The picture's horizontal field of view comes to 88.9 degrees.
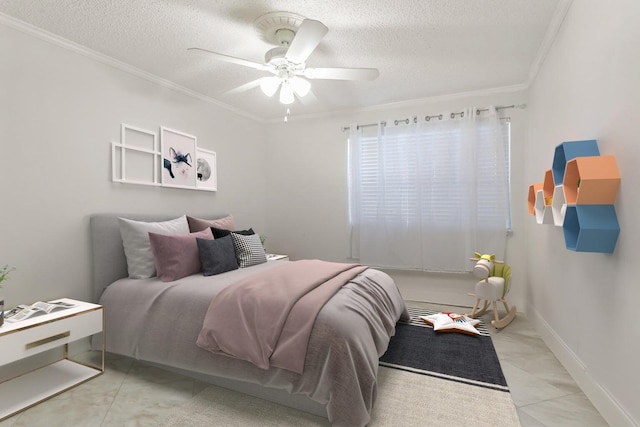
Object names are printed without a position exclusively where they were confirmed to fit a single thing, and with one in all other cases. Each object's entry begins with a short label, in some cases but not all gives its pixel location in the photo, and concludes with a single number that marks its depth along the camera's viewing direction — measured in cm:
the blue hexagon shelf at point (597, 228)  157
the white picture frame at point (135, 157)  293
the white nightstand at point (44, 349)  183
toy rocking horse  302
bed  166
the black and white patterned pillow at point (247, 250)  308
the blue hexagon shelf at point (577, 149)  176
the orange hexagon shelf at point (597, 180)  157
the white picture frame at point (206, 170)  379
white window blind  365
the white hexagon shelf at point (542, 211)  215
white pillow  262
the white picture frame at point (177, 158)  336
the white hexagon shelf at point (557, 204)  191
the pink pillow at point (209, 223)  328
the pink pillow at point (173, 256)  253
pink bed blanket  175
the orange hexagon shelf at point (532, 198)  263
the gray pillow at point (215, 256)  269
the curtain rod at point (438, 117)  361
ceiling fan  223
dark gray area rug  219
